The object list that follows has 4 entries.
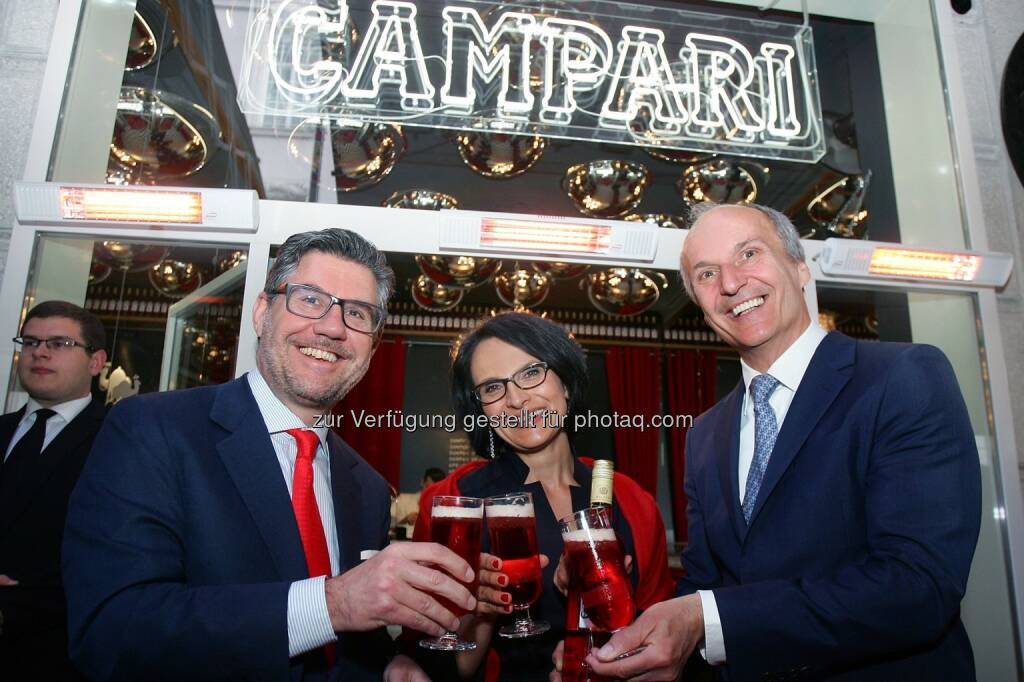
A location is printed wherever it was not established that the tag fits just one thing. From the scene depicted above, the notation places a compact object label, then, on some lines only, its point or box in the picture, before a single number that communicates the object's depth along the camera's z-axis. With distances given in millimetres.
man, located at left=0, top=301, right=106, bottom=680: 1979
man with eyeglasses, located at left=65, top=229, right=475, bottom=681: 1153
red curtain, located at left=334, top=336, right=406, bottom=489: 3209
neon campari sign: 3016
